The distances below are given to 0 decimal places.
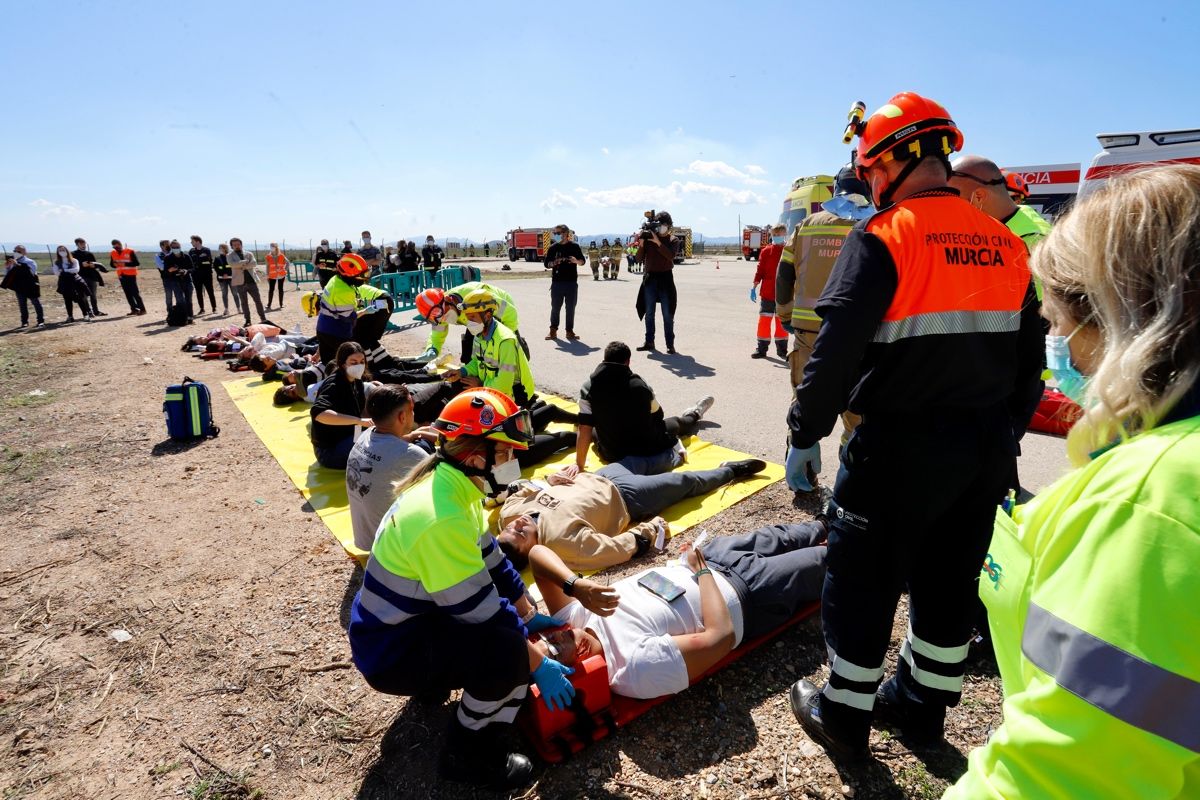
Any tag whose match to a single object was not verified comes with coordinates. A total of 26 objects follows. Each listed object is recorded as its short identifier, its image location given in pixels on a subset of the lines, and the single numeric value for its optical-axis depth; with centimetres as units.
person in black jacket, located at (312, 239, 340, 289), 903
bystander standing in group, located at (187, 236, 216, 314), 1590
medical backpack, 655
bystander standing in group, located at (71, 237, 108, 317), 1589
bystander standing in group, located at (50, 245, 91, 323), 1541
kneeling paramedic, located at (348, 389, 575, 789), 223
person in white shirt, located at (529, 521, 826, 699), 264
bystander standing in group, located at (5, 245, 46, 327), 1472
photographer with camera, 932
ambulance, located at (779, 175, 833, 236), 864
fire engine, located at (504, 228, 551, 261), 4550
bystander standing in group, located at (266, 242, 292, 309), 1712
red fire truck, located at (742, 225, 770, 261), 3936
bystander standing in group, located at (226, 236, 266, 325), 1436
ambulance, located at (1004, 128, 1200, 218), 618
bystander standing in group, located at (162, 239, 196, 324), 1462
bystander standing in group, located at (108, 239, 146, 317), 1620
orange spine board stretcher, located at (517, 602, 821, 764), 250
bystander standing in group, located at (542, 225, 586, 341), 1089
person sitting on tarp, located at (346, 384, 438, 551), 370
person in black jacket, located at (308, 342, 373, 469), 529
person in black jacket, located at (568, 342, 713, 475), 480
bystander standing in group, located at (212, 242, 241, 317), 1500
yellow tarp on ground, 451
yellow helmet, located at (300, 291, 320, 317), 839
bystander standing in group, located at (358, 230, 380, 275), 1654
